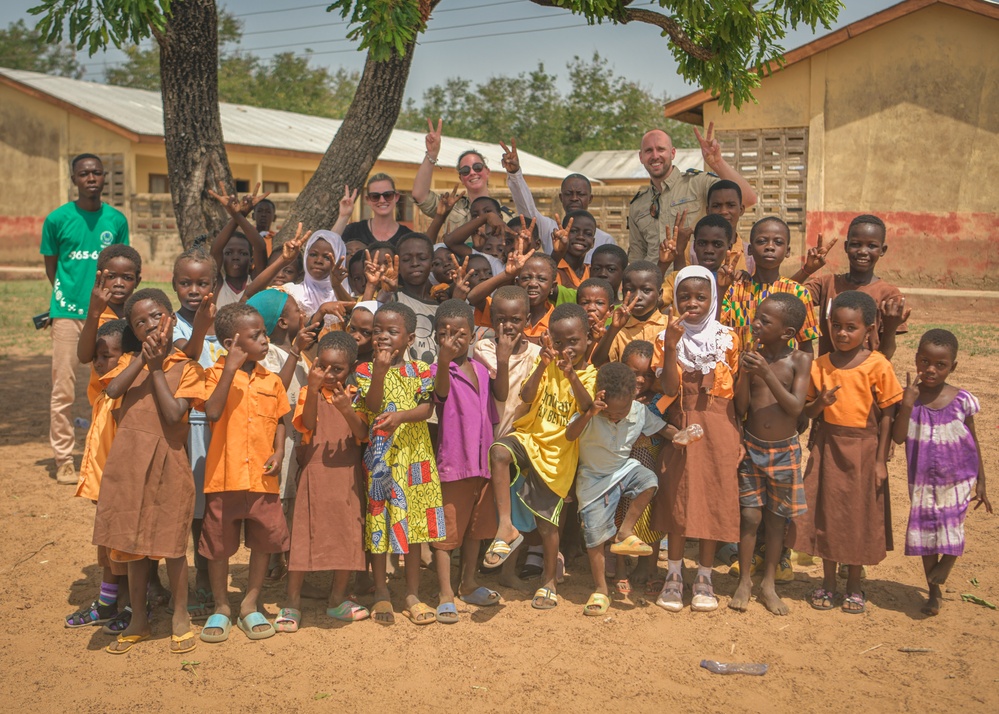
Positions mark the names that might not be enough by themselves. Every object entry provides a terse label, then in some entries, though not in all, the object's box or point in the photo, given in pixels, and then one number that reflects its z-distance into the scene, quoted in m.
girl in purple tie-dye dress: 4.11
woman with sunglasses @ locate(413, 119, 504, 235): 5.93
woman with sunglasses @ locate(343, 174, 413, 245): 5.71
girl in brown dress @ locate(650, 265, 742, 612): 4.18
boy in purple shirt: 4.14
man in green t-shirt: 6.05
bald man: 5.55
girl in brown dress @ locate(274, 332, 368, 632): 3.93
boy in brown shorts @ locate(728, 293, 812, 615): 4.13
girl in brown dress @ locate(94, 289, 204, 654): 3.67
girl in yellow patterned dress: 4.00
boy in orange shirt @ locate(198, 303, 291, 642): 3.80
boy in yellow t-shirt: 4.12
